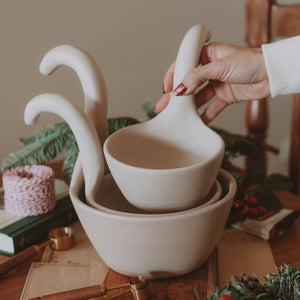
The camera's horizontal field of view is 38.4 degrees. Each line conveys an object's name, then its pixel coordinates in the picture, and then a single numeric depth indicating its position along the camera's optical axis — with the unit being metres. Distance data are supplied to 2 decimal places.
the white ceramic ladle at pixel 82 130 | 0.64
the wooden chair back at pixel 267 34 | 1.17
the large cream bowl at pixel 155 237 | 0.57
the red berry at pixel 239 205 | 0.82
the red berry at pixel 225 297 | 0.48
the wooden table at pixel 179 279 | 0.62
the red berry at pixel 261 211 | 0.82
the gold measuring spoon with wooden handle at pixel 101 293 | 0.57
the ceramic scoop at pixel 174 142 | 0.61
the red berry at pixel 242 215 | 0.81
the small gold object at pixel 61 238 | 0.75
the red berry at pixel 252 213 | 0.81
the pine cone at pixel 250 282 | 0.53
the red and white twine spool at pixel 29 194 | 0.76
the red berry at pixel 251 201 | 0.83
